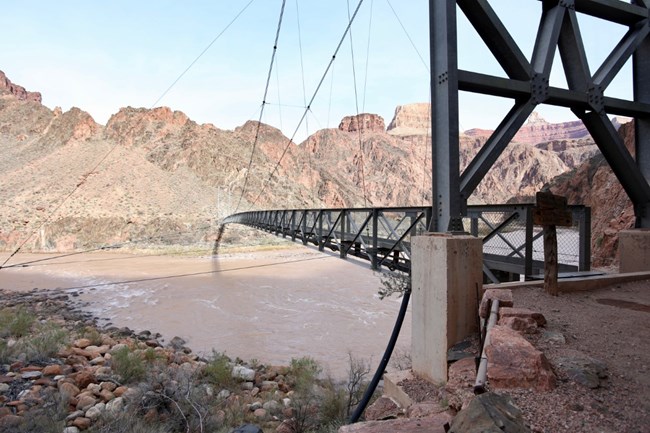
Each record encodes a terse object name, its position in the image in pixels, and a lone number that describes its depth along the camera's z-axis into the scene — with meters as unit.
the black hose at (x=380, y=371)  3.16
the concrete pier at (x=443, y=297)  2.51
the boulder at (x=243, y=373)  6.39
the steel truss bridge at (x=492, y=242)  3.74
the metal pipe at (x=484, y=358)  1.62
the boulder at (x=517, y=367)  1.67
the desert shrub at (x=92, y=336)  7.54
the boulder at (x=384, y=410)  2.39
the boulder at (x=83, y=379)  5.35
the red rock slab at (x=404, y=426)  1.57
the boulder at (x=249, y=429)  3.49
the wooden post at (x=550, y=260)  3.29
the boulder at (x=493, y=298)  2.46
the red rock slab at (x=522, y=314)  2.32
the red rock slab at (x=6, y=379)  5.15
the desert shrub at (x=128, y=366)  5.86
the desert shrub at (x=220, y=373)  6.12
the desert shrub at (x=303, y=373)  6.10
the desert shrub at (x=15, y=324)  7.73
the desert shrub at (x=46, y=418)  3.84
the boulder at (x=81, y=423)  4.27
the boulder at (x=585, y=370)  1.76
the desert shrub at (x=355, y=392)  4.76
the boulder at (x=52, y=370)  5.56
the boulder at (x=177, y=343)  8.41
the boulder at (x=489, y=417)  1.18
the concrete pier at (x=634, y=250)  4.50
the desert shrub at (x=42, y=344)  6.17
